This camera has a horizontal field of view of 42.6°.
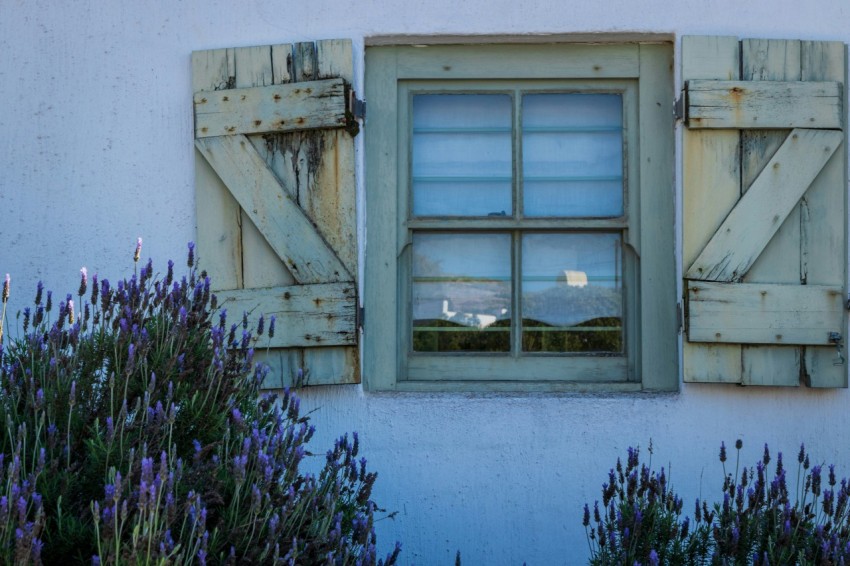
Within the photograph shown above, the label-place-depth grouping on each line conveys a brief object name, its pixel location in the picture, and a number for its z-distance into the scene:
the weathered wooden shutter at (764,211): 4.33
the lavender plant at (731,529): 3.23
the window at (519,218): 4.59
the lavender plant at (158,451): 2.48
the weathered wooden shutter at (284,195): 4.40
